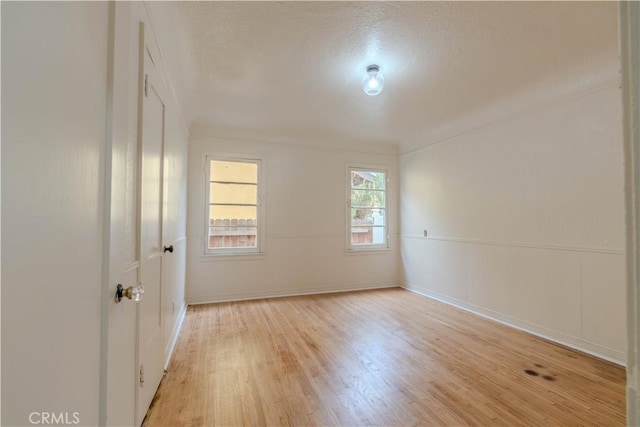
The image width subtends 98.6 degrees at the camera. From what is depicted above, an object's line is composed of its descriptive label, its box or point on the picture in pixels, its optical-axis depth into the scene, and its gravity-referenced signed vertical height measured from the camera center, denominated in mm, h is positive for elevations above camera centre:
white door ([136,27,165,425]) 1489 -78
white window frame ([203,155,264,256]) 3951 +142
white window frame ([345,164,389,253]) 4730 +128
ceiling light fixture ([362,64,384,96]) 2355 +1223
